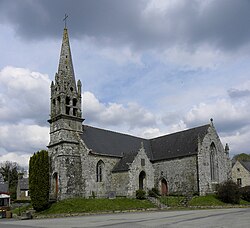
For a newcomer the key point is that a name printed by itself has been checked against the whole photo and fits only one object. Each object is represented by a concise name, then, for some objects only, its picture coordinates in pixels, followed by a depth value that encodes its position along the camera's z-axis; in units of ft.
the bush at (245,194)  136.05
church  126.62
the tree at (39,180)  111.24
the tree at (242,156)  313.87
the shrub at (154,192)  130.58
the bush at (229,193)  122.31
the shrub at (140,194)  122.62
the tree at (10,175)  268.58
